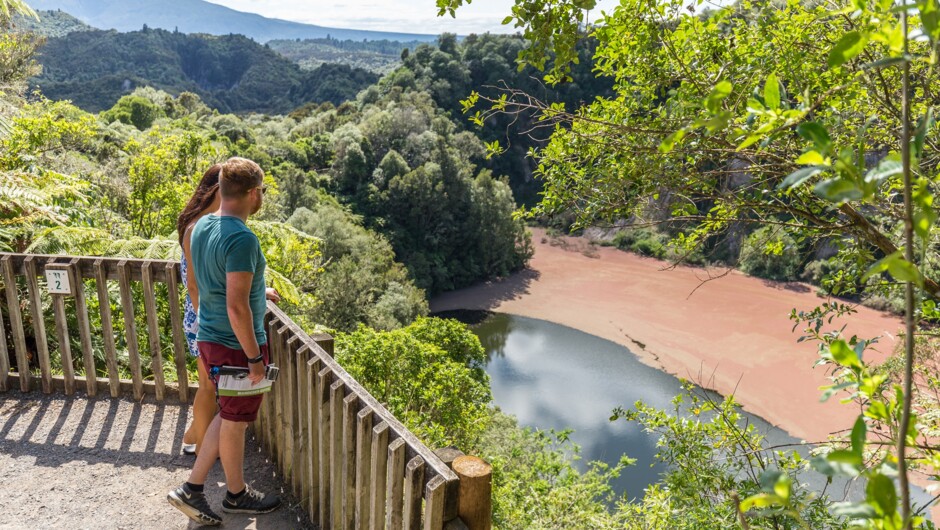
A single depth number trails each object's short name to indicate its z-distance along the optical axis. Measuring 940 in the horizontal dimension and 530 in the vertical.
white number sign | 3.27
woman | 2.65
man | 2.24
